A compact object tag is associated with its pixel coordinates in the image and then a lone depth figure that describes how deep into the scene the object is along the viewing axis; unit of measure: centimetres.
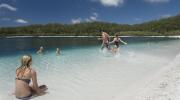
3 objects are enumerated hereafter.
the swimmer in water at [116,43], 930
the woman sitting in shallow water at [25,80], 316
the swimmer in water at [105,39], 912
